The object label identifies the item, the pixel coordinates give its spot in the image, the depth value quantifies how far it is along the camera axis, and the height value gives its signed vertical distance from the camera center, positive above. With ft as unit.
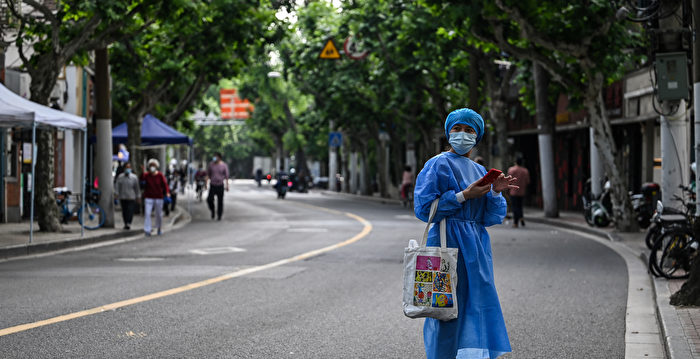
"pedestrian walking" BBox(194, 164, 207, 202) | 161.09 -2.00
